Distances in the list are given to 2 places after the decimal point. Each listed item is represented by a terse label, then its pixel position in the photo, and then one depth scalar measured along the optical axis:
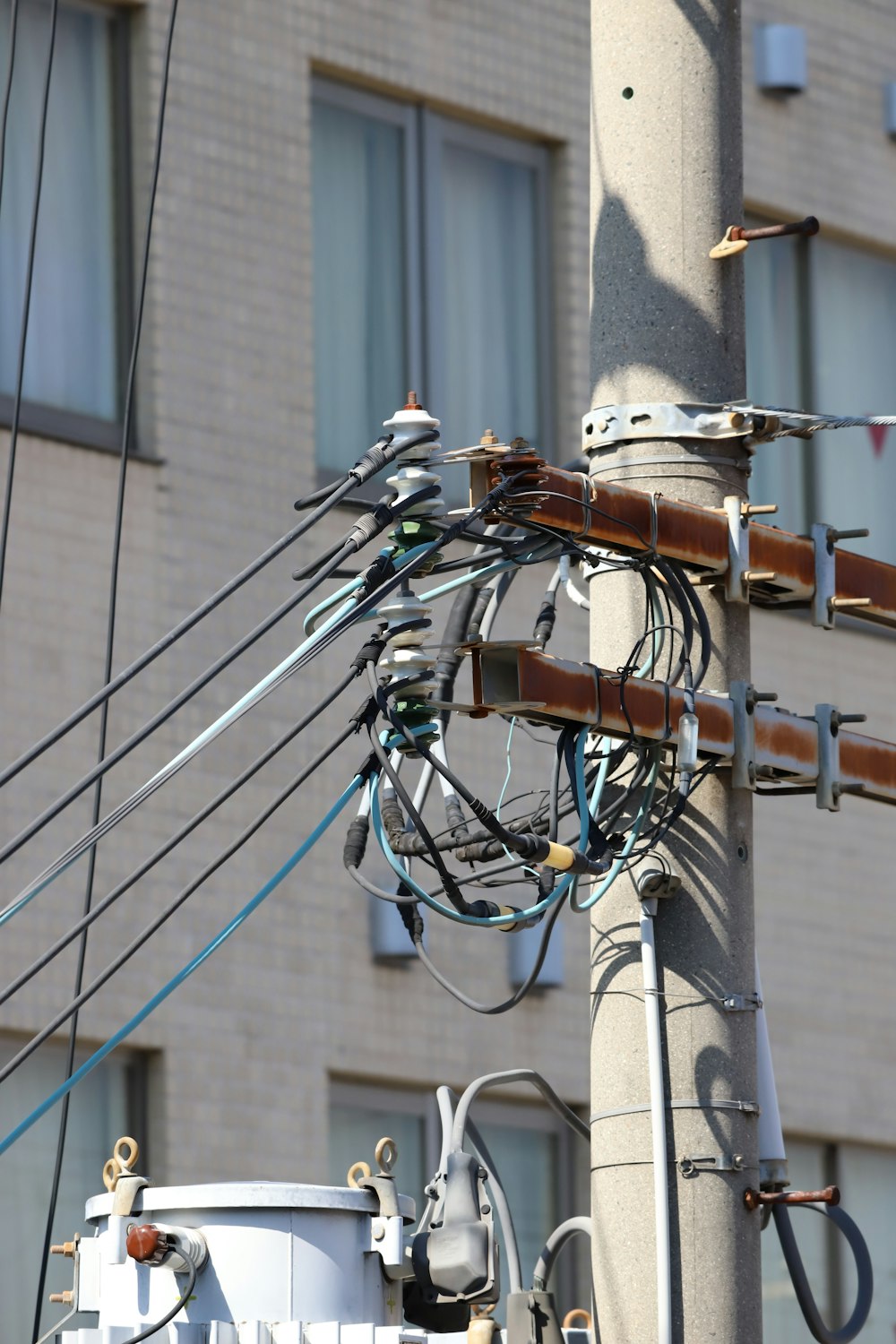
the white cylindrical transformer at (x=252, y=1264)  13.53
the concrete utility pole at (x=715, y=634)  14.30
